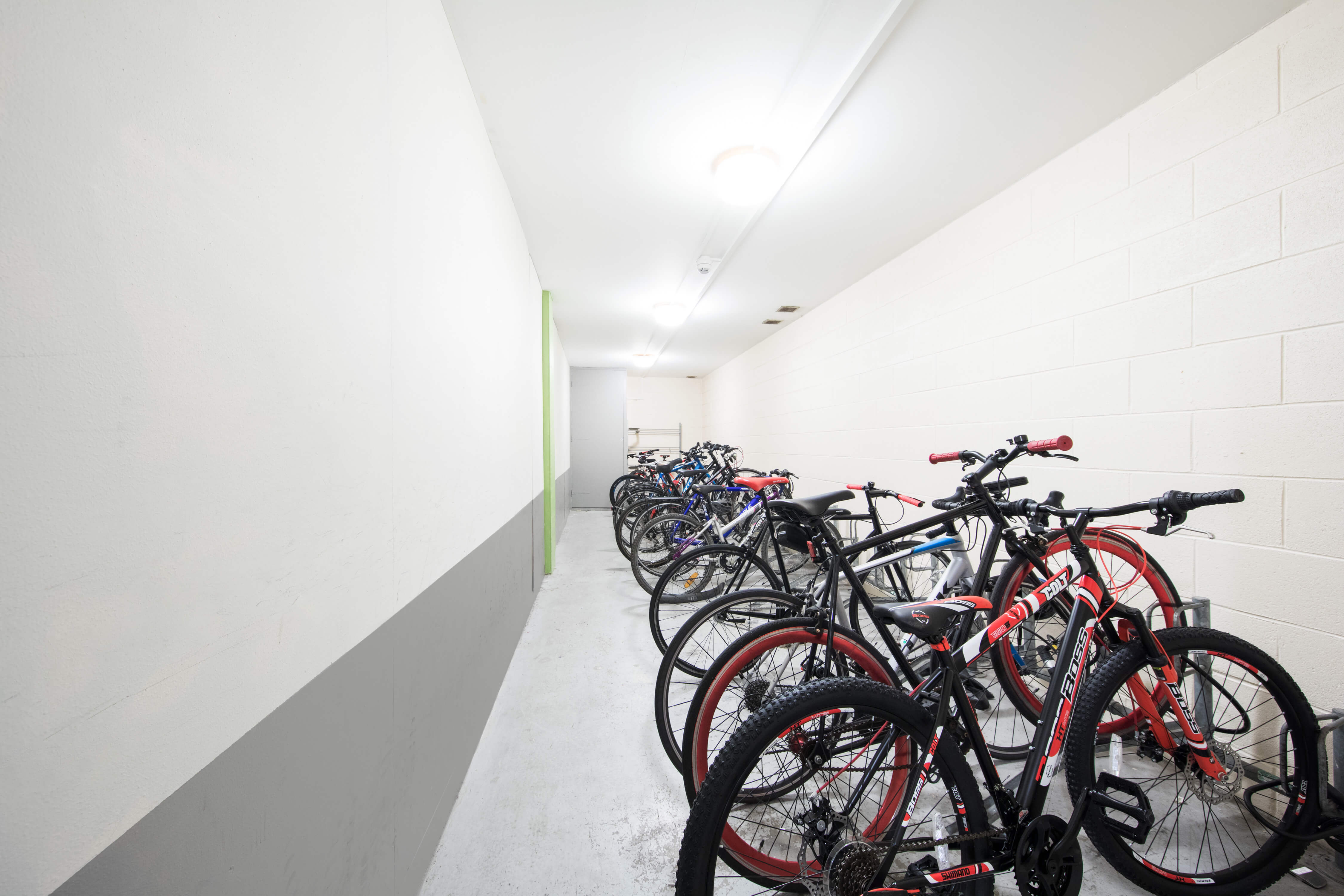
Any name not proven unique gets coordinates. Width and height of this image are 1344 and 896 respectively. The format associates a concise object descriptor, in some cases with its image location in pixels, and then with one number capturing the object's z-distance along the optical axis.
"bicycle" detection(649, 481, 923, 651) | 2.14
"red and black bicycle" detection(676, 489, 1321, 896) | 0.93
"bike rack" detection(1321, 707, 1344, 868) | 1.29
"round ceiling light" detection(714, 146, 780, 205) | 2.16
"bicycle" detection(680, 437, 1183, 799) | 1.28
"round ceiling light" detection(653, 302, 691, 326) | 4.57
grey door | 8.03
